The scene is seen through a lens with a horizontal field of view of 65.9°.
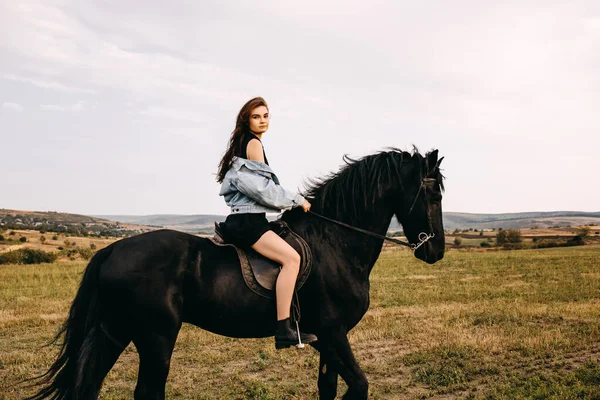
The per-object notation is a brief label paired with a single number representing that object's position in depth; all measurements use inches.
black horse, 158.6
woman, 165.5
